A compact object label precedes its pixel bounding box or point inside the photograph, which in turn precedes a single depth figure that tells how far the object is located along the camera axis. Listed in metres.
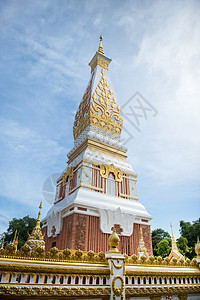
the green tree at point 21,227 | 26.26
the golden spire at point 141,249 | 8.85
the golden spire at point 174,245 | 14.50
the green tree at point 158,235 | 38.85
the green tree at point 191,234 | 29.60
